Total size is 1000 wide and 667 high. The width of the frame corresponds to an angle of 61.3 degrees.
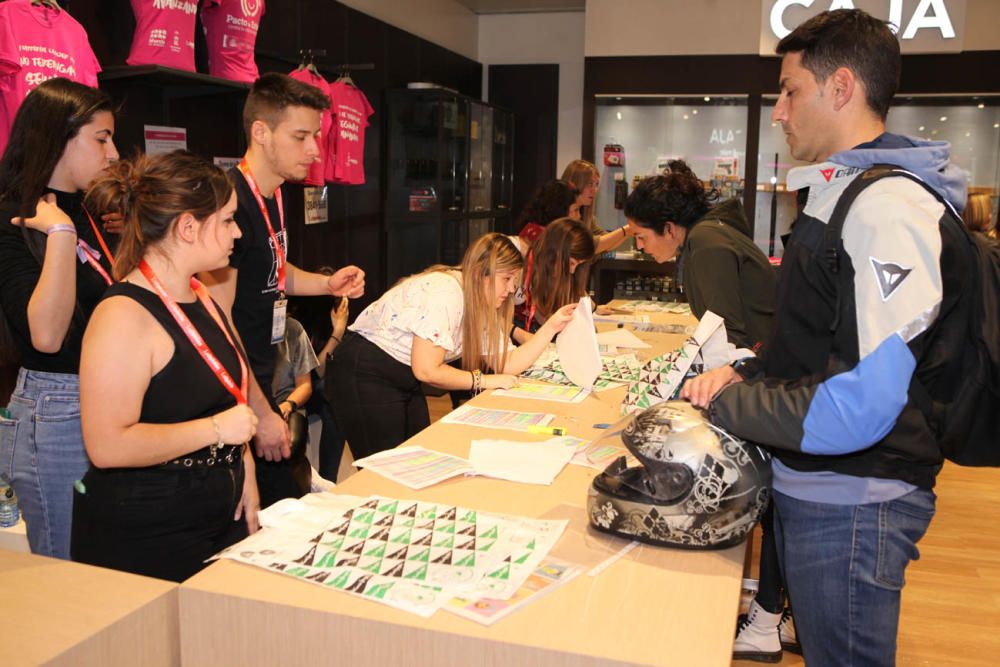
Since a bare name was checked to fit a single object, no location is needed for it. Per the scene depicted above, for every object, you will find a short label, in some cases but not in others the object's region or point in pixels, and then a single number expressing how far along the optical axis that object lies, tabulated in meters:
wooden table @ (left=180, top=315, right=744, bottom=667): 1.35
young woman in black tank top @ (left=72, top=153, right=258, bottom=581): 1.71
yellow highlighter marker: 2.52
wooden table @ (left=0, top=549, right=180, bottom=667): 1.30
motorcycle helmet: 1.60
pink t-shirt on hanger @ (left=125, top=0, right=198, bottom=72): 3.37
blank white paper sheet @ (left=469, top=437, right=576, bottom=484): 2.12
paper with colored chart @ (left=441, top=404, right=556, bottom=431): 2.59
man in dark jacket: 1.35
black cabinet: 6.27
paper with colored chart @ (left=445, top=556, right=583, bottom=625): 1.42
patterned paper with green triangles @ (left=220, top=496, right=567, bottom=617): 1.50
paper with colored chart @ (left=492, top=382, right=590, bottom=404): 2.96
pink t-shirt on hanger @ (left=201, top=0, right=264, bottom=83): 3.83
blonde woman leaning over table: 2.97
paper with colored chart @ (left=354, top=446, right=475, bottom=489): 2.07
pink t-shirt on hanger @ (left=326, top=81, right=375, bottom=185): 5.03
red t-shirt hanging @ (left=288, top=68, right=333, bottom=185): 4.60
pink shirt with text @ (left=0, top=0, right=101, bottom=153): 2.66
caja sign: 5.92
